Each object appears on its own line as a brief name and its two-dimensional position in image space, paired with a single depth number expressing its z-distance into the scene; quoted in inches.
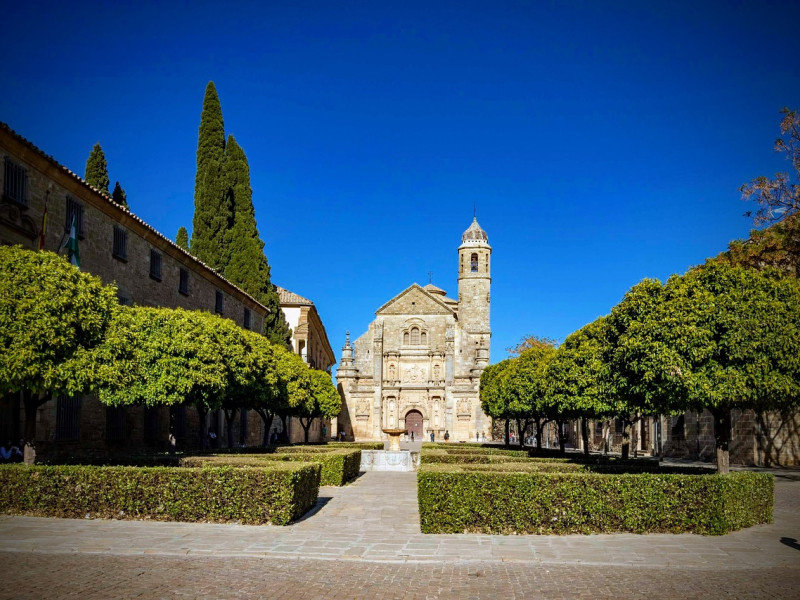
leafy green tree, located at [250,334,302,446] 1088.2
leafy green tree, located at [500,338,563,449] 1091.3
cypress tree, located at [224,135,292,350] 1615.4
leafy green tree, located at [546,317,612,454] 847.7
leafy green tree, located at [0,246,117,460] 531.5
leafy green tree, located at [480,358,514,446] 1412.4
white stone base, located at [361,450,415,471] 1213.1
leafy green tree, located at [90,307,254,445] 761.6
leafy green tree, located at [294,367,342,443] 1430.9
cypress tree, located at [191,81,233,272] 1568.7
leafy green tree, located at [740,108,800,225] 951.0
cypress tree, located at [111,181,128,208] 1393.9
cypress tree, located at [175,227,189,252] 1704.0
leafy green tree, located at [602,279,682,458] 563.8
